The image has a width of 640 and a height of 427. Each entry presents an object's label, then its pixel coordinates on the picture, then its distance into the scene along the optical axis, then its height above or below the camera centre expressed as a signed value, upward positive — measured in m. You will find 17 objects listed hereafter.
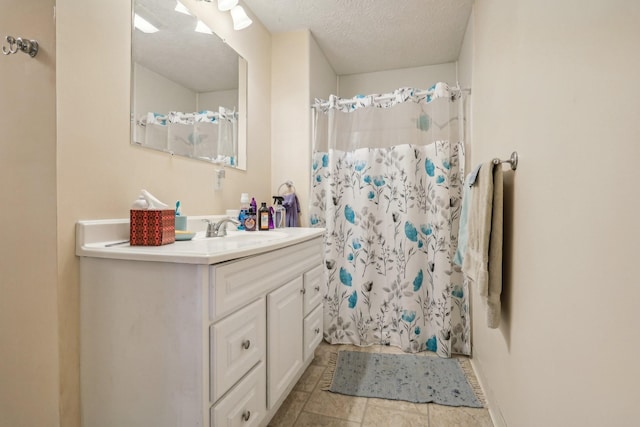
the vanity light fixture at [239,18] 1.81 +1.15
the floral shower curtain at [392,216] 2.10 -0.04
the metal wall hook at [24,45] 0.98 +0.53
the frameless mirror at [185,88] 1.28 +0.61
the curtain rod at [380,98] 2.13 +0.83
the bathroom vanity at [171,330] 0.88 -0.38
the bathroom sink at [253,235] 1.49 -0.13
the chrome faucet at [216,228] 1.46 -0.09
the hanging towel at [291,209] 2.22 +0.01
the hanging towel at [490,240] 1.20 -0.12
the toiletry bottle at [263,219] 1.84 -0.06
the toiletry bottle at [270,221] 1.95 -0.07
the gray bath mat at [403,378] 1.62 -0.98
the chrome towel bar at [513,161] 1.16 +0.20
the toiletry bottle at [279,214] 2.14 -0.03
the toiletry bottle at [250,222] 1.79 -0.07
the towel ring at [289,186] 2.32 +0.18
